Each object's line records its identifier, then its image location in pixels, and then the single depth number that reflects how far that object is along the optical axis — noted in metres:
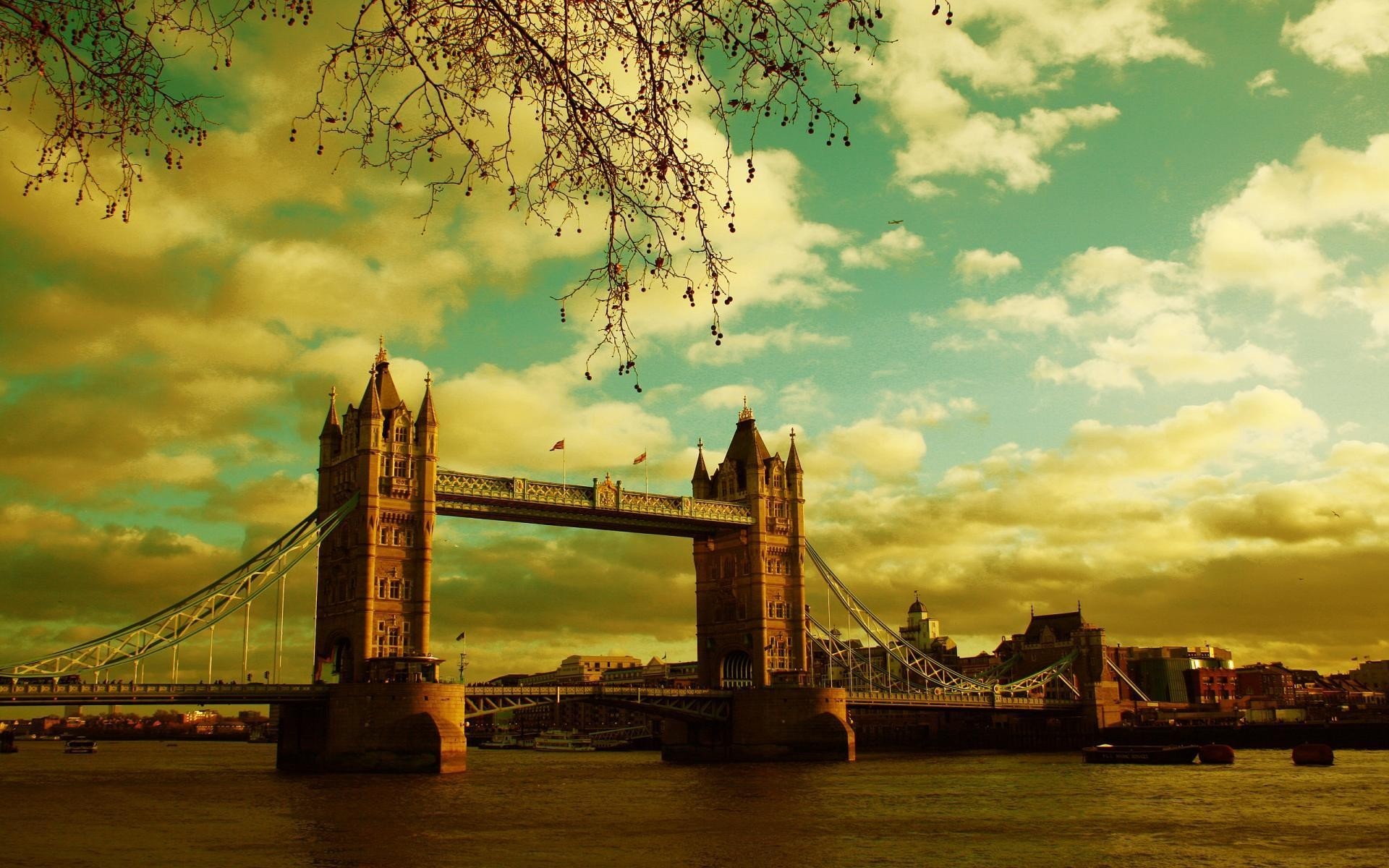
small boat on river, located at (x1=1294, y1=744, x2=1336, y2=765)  76.56
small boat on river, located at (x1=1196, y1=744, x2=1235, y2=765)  79.50
